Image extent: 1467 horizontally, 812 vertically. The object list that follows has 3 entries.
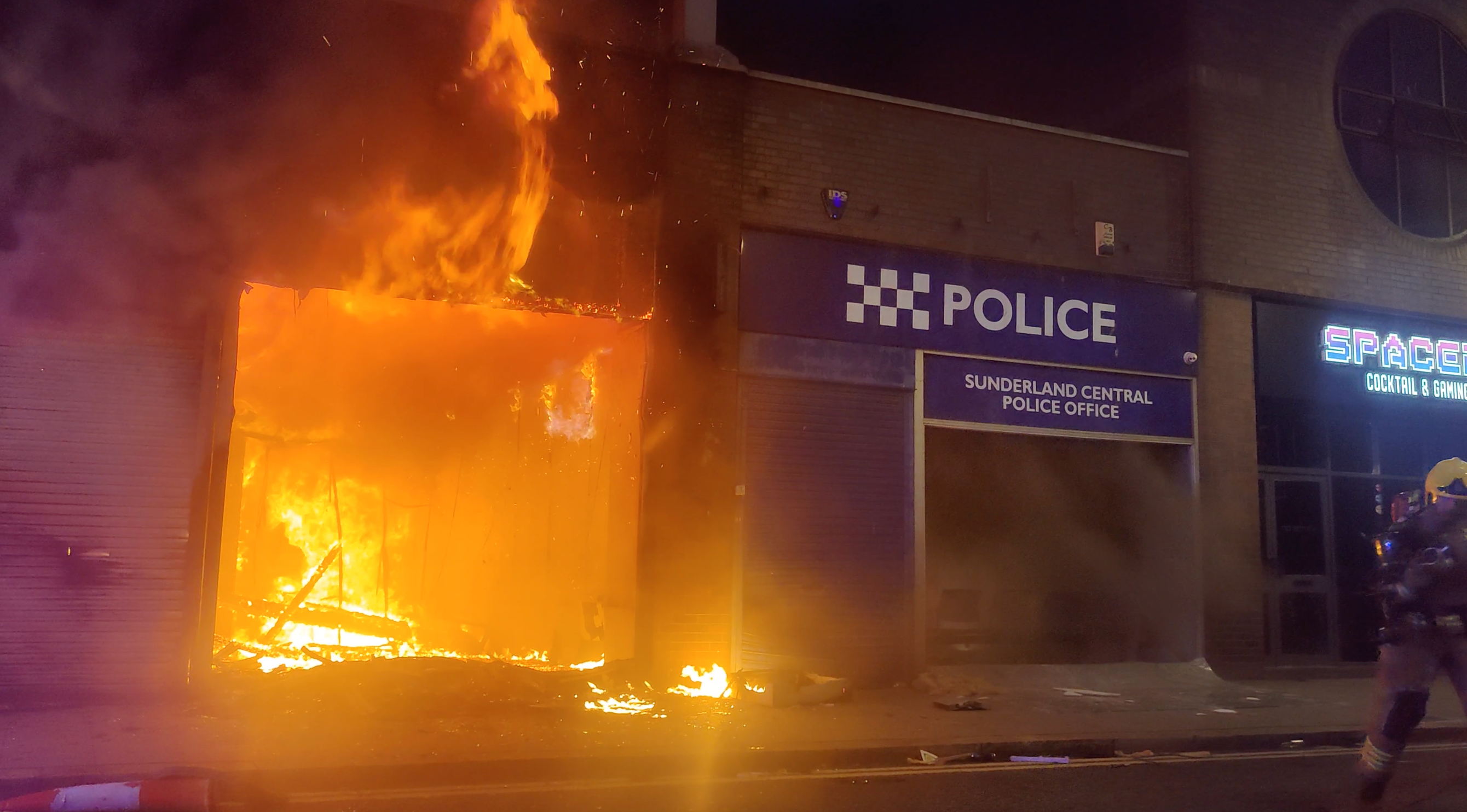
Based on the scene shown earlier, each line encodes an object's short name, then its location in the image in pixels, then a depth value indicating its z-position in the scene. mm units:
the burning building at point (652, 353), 8156
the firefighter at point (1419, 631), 5613
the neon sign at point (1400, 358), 11930
